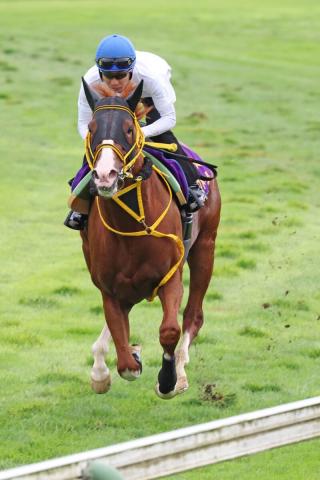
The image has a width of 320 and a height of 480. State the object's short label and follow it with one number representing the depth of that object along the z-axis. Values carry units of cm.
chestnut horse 1598
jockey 1698
